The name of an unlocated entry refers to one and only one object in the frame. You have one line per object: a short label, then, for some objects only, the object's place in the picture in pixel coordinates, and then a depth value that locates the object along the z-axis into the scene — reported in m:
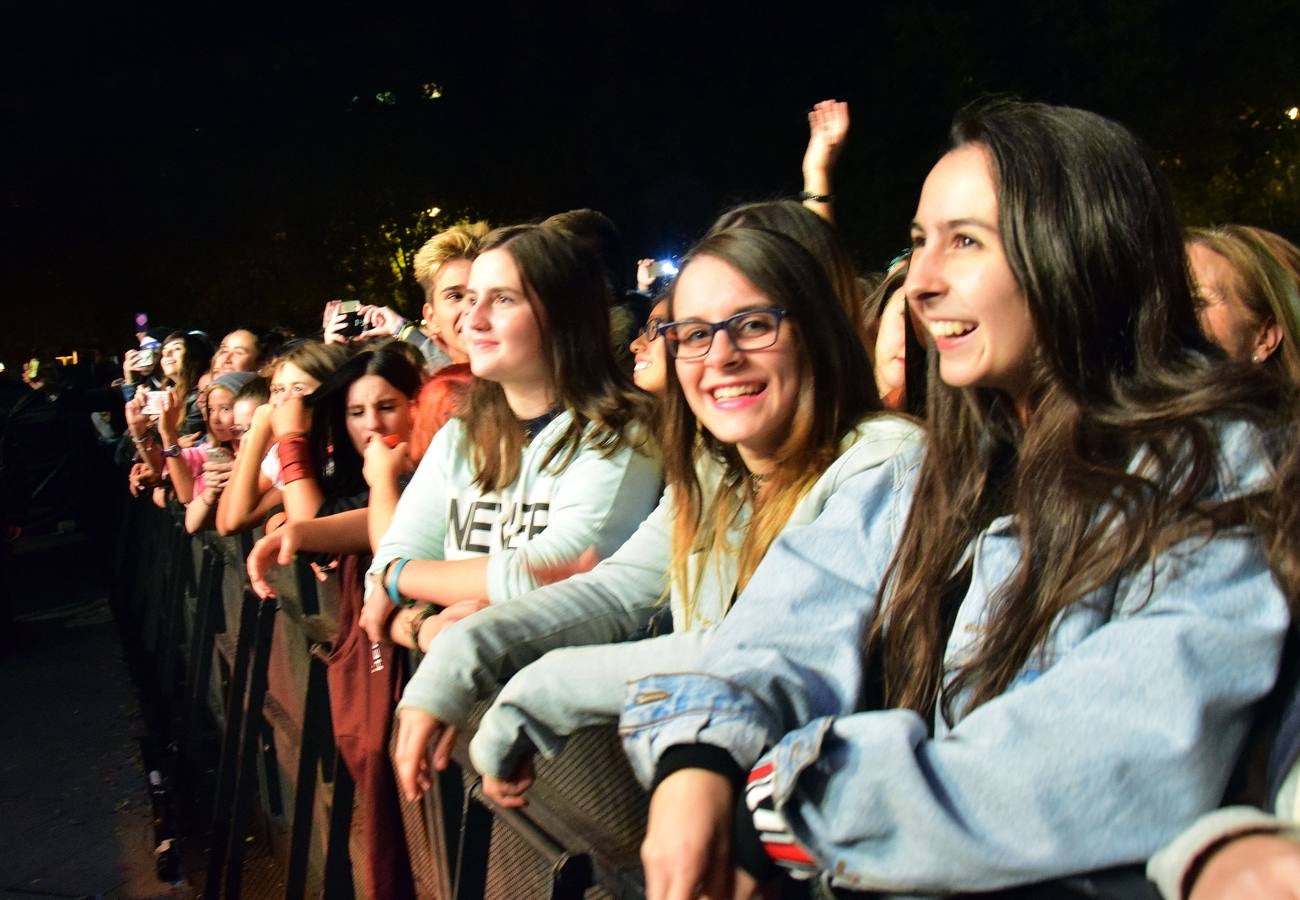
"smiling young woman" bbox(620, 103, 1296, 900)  1.46
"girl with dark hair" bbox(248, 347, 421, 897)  3.38
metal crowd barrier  2.04
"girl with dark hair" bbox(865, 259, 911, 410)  3.73
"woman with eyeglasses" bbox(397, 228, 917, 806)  2.42
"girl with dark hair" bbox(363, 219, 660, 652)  3.35
